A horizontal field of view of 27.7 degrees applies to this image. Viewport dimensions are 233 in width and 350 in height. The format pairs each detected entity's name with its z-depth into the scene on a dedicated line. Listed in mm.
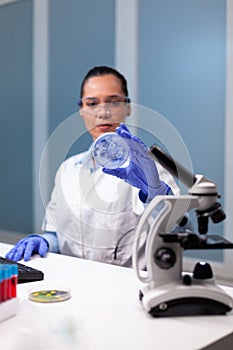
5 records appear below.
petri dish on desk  1101
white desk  853
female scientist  1296
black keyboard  1285
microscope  987
